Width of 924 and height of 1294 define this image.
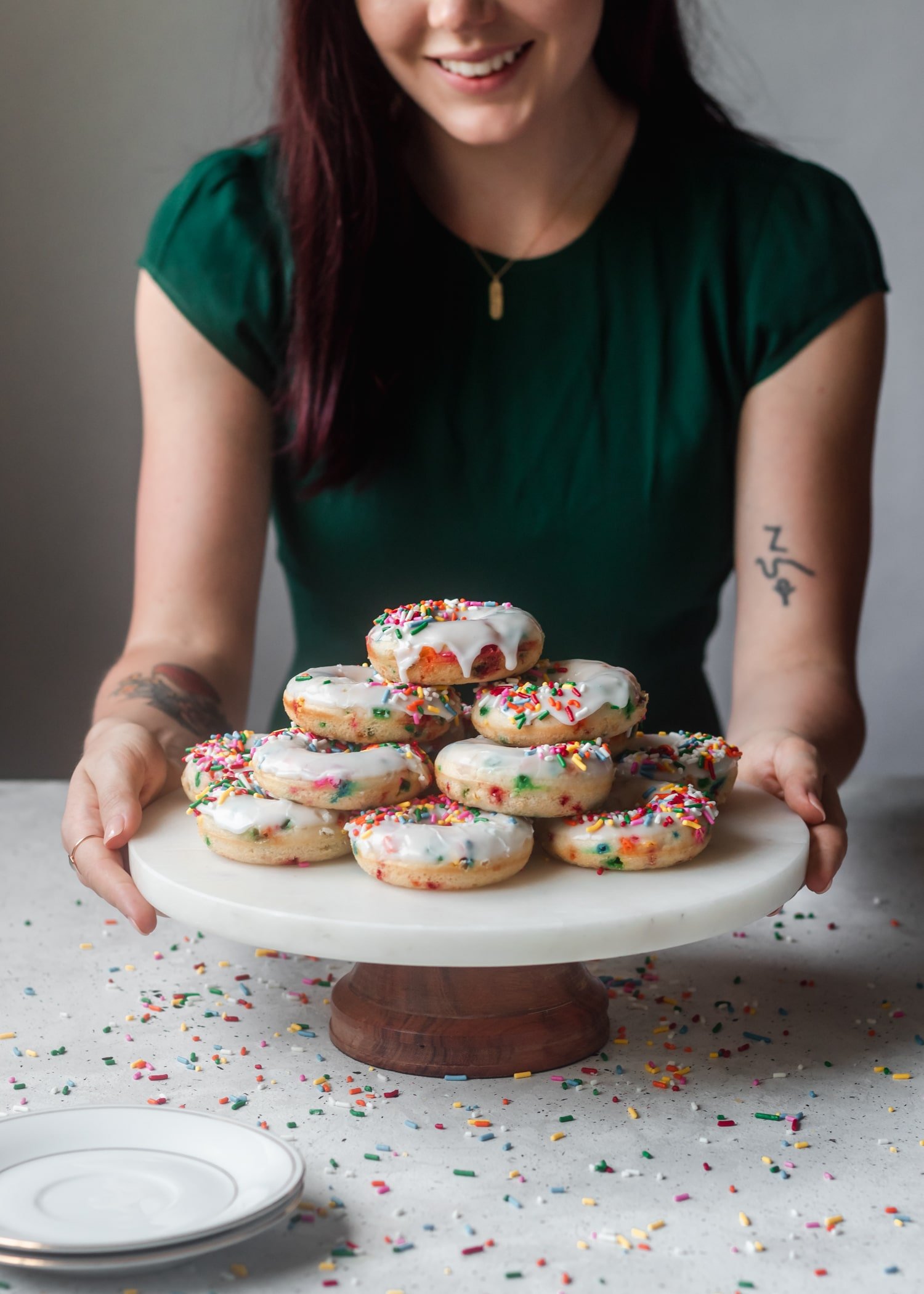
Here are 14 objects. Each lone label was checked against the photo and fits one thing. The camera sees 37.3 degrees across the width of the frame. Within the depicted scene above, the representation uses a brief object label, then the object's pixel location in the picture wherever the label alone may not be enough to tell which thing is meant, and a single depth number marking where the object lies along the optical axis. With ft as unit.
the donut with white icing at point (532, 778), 3.56
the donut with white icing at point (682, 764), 4.00
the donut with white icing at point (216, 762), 3.89
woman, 5.69
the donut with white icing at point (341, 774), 3.58
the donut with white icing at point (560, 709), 3.68
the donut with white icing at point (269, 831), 3.51
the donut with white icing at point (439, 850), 3.36
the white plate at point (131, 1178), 2.59
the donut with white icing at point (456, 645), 3.73
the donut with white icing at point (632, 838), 3.53
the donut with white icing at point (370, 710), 3.74
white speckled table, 2.75
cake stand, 3.18
